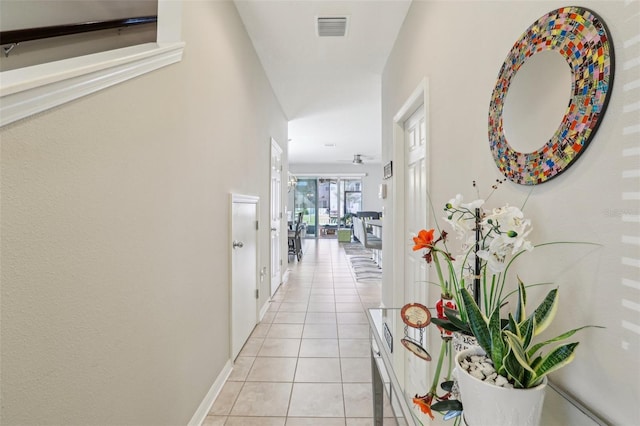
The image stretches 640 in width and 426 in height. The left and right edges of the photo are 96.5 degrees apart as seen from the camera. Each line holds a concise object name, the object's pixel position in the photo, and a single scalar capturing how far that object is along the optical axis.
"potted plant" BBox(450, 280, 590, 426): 0.56
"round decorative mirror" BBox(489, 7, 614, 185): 0.60
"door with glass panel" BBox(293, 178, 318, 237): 10.96
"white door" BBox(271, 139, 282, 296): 3.94
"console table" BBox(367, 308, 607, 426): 0.64
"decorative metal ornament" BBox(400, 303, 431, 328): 0.93
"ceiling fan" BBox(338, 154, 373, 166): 8.27
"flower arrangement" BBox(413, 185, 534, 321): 0.69
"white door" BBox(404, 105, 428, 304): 2.00
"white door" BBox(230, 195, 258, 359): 2.25
